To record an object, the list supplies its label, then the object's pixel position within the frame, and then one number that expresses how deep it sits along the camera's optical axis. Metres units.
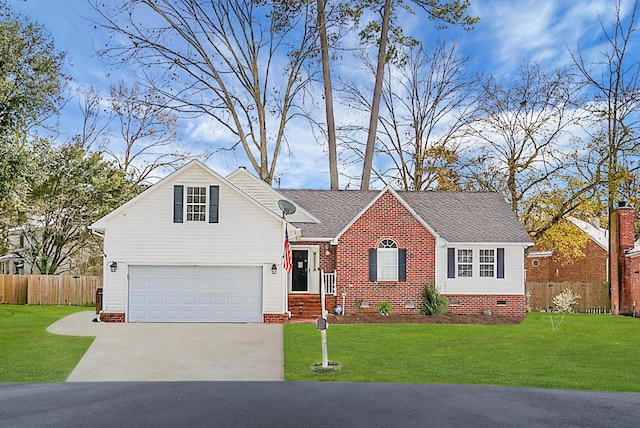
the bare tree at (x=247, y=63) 32.16
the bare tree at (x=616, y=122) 31.91
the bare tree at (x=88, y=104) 37.69
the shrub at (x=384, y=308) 23.64
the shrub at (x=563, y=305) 23.62
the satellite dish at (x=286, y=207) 16.22
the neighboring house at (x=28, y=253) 35.66
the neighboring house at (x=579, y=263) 38.22
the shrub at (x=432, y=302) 23.88
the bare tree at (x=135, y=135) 36.91
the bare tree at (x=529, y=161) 33.84
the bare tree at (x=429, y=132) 36.31
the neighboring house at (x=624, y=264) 28.69
